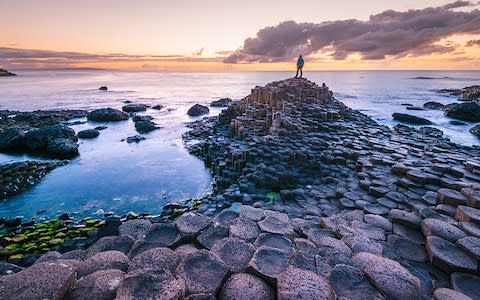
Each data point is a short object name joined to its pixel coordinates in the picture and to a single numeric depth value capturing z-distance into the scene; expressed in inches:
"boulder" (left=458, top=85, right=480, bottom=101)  1331.2
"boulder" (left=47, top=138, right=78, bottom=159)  470.9
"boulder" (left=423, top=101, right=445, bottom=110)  1147.5
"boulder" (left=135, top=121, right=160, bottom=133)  693.3
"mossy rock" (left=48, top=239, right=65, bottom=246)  218.7
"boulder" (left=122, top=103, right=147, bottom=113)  1083.8
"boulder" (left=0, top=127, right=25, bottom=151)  508.4
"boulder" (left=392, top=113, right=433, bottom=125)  791.7
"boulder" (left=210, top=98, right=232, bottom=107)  1265.1
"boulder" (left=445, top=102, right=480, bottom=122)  810.5
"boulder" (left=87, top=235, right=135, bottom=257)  128.3
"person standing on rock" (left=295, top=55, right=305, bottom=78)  707.2
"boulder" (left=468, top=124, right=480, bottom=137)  636.1
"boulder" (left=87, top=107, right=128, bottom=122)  838.5
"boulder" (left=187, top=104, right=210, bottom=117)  1004.6
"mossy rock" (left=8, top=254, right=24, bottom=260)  195.5
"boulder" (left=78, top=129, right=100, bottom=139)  613.0
